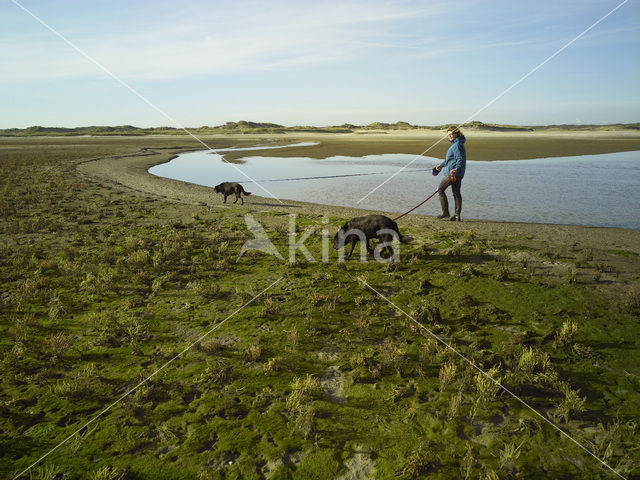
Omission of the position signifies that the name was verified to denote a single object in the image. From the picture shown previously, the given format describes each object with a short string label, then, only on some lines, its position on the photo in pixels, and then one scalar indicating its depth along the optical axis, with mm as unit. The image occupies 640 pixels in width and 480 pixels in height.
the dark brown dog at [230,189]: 20484
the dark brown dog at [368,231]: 10633
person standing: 12125
